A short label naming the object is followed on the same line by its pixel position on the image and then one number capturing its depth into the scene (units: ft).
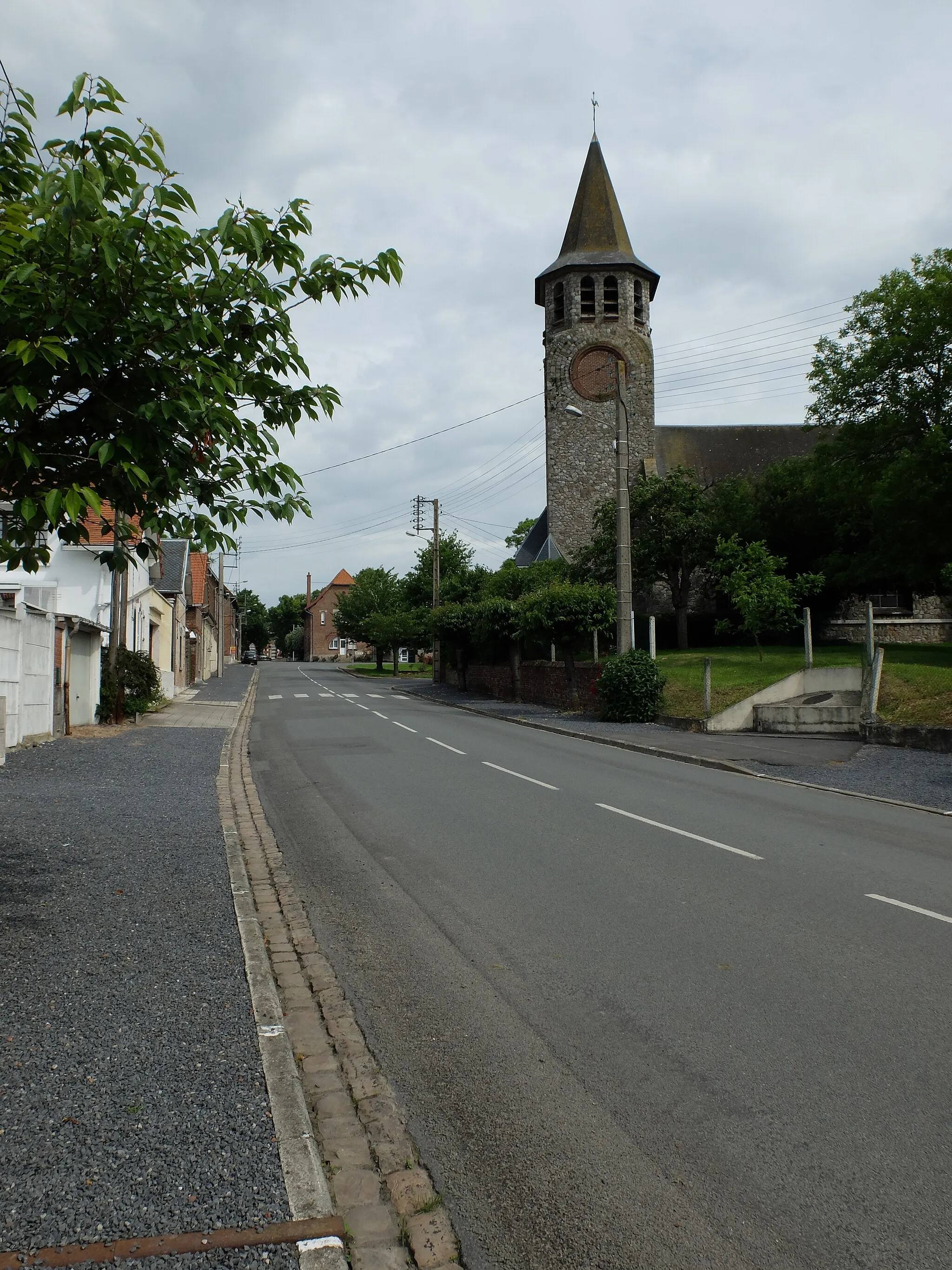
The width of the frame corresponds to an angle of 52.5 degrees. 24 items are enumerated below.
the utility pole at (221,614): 190.49
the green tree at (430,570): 206.59
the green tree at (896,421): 97.40
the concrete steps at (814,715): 67.92
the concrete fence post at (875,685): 61.67
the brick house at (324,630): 420.77
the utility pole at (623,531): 78.07
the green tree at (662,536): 138.82
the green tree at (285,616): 541.75
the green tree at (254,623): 481.87
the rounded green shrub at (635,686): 81.25
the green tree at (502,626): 109.60
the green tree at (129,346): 14.76
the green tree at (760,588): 85.15
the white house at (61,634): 55.52
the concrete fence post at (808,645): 72.74
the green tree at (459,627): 131.95
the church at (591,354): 163.84
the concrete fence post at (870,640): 62.24
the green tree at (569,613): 93.86
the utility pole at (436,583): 160.86
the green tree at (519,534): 276.21
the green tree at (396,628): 200.23
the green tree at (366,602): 227.40
